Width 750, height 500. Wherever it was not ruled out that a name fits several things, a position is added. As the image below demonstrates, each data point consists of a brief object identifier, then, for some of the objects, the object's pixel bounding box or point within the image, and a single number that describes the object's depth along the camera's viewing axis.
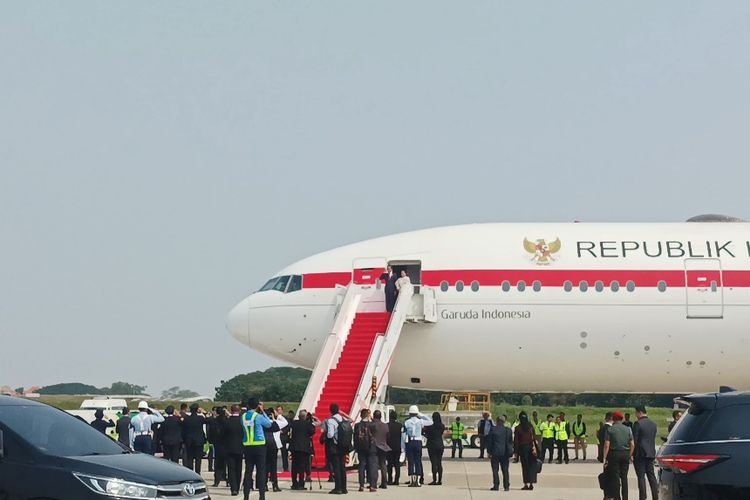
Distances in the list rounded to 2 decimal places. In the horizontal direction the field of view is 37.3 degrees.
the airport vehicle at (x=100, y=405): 46.37
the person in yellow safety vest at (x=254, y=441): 19.53
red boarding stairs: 26.28
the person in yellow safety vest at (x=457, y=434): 33.75
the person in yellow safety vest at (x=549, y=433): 31.88
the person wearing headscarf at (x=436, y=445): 23.61
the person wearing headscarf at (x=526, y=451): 22.84
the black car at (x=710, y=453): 10.62
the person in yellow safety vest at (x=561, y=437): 31.70
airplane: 28.83
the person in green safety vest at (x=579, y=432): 32.91
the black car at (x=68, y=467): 11.38
